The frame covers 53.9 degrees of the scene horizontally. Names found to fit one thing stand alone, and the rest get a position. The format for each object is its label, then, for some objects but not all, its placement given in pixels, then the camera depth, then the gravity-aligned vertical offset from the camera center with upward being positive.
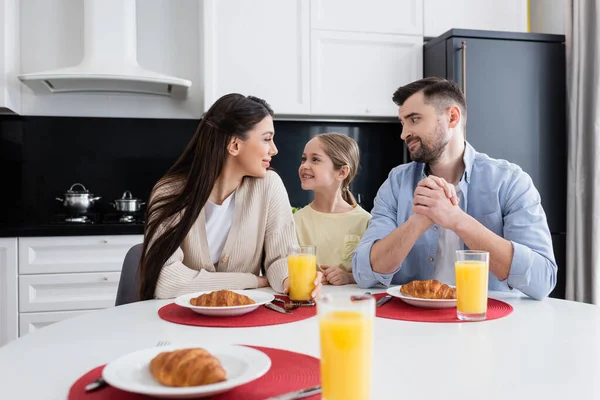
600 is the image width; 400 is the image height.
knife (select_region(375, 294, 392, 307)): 1.32 -0.24
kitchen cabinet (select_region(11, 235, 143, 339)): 2.89 -0.41
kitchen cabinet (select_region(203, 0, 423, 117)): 3.26 +0.80
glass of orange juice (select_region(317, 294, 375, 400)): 0.69 -0.18
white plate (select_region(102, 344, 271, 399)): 0.69 -0.23
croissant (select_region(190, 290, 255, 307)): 1.21 -0.22
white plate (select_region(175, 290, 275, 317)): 1.19 -0.24
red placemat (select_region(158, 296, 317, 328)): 1.16 -0.25
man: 1.49 -0.05
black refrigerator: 3.24 +0.52
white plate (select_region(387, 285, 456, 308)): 1.26 -0.23
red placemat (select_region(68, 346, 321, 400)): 0.74 -0.25
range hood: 3.12 +0.74
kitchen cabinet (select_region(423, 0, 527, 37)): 3.50 +1.07
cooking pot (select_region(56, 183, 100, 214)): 3.20 -0.04
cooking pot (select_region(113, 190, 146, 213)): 3.24 -0.06
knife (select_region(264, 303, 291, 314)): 1.25 -0.25
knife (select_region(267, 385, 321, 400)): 0.71 -0.25
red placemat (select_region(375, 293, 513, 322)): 1.19 -0.25
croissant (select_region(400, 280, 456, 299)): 1.29 -0.21
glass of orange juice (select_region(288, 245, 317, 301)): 1.37 -0.19
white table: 0.78 -0.26
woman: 1.58 -0.06
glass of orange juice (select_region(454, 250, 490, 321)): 1.18 -0.19
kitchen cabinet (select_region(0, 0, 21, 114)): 3.07 +0.72
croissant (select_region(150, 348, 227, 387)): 0.72 -0.22
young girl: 2.21 -0.05
